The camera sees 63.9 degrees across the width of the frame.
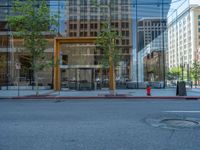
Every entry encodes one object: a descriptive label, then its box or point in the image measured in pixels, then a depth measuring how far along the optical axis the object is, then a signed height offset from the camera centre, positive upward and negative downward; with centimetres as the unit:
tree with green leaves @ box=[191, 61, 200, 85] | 2516 +78
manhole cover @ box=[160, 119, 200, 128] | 488 -149
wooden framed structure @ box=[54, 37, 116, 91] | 1600 +324
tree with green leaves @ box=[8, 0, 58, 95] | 1196 +395
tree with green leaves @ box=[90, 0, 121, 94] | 1225 +243
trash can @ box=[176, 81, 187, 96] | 1178 -88
